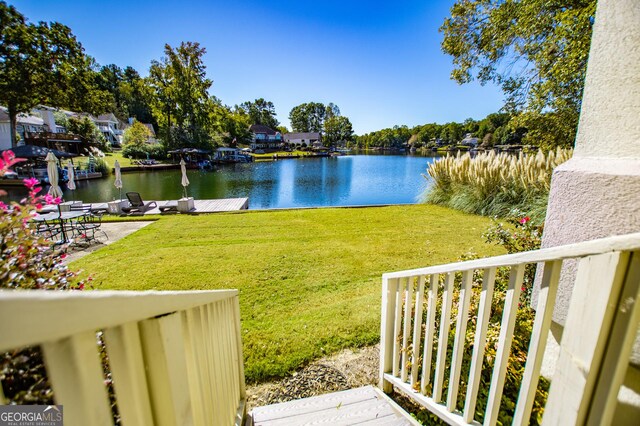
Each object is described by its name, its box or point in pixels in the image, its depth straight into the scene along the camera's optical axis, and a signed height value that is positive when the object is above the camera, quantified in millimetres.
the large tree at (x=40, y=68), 20594 +6251
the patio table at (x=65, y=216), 6518 -1639
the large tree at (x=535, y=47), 5617 +2471
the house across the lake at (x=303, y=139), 77250 +2511
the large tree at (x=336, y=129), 83188 +5657
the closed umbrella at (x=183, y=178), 12059 -1312
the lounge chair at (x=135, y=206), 10727 -2247
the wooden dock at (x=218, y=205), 11070 -2502
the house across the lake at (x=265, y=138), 68562 +2489
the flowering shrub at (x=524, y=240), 2949 -1084
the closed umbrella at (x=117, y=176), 12034 -1239
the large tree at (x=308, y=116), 89000 +10068
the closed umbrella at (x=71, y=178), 9711 -1045
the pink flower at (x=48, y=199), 2148 -404
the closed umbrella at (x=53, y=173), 7121 -637
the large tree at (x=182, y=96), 34000 +6631
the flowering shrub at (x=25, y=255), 1311 -529
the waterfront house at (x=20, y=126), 27641 +2444
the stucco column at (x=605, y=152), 1267 -18
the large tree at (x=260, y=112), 82250 +10656
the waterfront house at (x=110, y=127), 47875 +3594
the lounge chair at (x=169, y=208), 10695 -2267
